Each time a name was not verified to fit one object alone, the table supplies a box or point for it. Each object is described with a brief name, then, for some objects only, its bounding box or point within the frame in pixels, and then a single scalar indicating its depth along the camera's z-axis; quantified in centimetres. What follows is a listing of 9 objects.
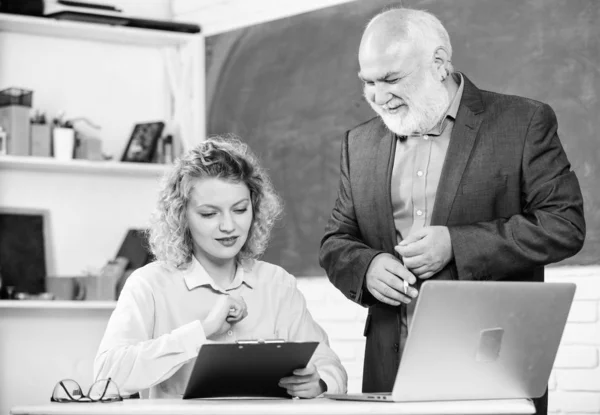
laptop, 167
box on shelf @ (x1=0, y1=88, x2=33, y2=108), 409
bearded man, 225
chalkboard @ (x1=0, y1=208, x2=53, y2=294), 416
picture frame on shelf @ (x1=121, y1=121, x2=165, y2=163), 444
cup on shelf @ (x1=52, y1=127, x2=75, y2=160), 422
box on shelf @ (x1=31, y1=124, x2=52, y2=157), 419
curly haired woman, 225
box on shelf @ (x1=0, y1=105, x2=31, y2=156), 409
